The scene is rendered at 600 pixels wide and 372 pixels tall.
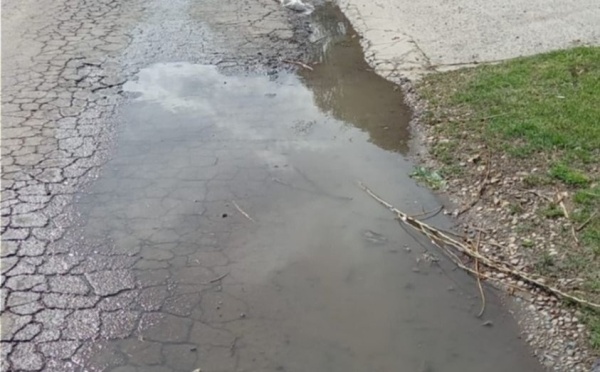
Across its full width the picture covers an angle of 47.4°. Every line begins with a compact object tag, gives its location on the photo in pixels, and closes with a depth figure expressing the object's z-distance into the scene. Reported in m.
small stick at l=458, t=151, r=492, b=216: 5.26
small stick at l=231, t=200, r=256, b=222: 5.15
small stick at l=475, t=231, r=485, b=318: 4.30
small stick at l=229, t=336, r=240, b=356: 3.94
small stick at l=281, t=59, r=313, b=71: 7.91
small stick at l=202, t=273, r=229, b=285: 4.48
